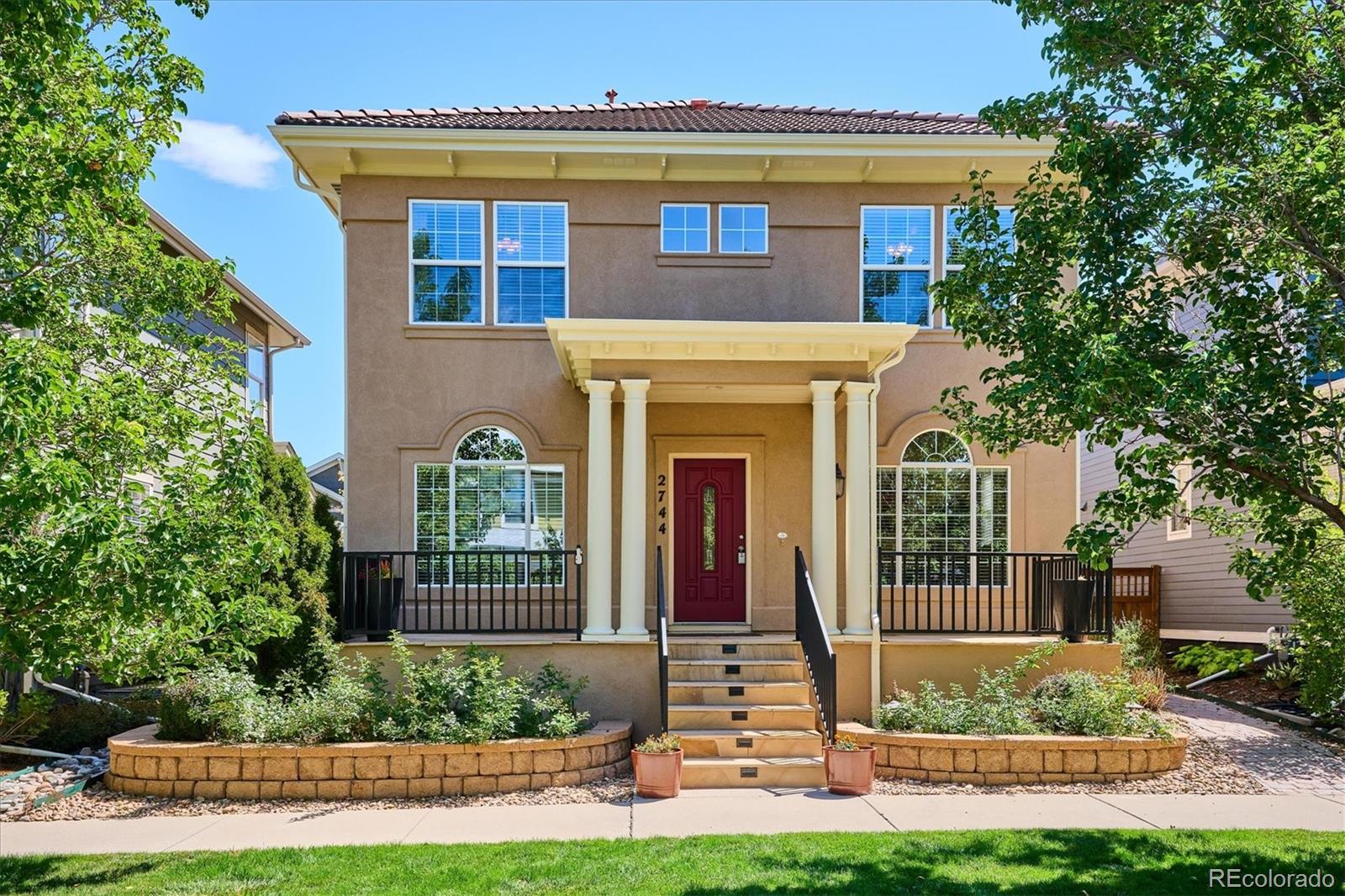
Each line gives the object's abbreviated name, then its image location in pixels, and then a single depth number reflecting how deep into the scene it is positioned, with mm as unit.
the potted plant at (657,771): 8633
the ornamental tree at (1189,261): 5723
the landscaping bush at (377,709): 8992
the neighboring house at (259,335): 19234
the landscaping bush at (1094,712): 9414
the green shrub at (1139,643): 11125
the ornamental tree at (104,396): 5352
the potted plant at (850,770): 8703
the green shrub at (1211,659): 13453
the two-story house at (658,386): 12141
